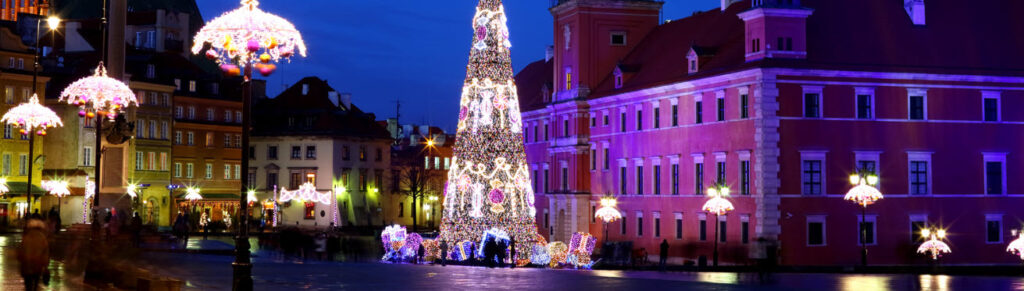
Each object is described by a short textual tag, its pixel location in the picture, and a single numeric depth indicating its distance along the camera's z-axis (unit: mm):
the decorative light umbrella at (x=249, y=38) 22625
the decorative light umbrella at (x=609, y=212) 67562
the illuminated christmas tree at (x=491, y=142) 49469
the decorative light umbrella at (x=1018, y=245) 51938
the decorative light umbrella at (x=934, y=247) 53494
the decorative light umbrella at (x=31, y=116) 39219
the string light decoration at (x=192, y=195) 83750
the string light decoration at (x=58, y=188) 63634
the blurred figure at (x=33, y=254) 23062
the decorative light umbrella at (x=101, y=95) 31859
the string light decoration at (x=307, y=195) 88500
